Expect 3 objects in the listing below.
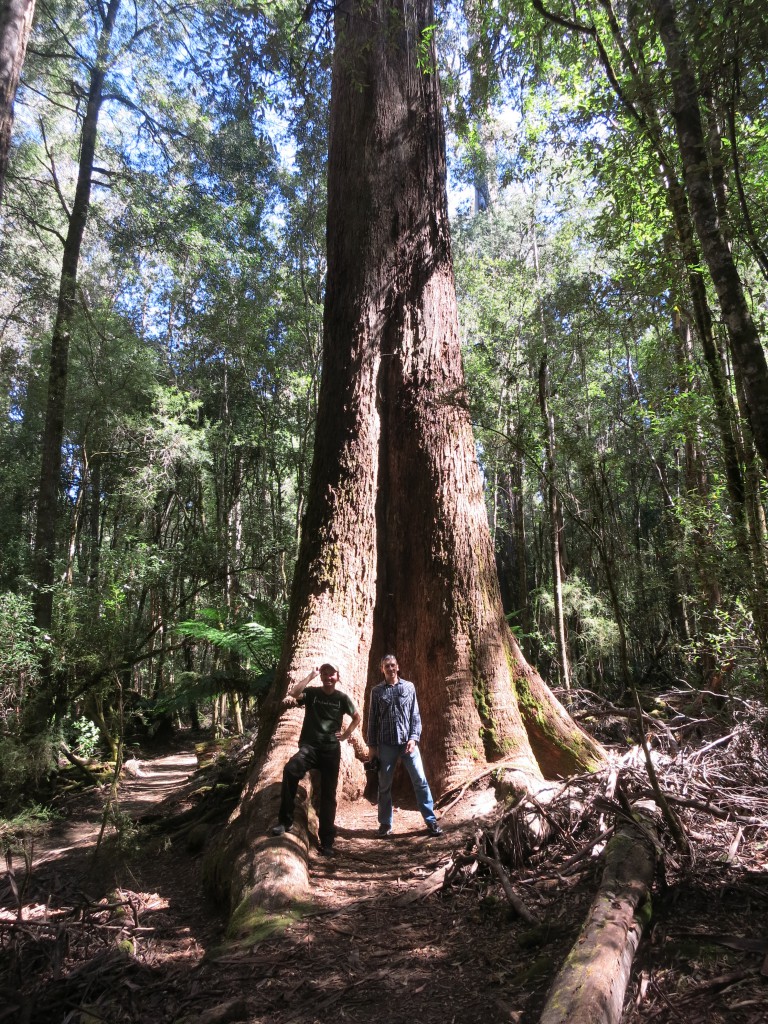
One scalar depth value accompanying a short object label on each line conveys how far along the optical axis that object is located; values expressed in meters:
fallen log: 2.15
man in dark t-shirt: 4.76
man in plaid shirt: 5.17
